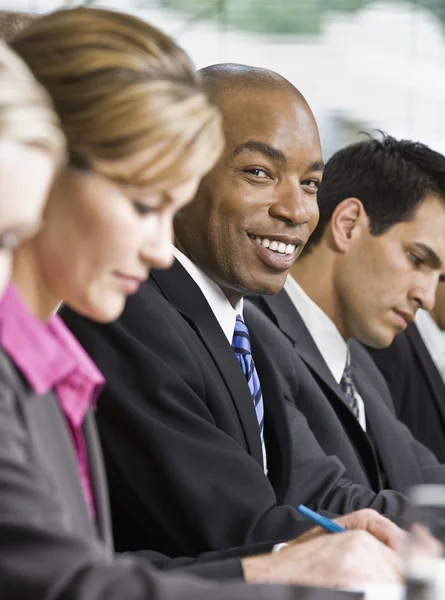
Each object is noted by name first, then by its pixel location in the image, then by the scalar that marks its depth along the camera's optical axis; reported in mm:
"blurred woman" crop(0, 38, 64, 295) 1442
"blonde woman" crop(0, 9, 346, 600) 1613
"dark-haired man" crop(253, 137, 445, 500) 2525
